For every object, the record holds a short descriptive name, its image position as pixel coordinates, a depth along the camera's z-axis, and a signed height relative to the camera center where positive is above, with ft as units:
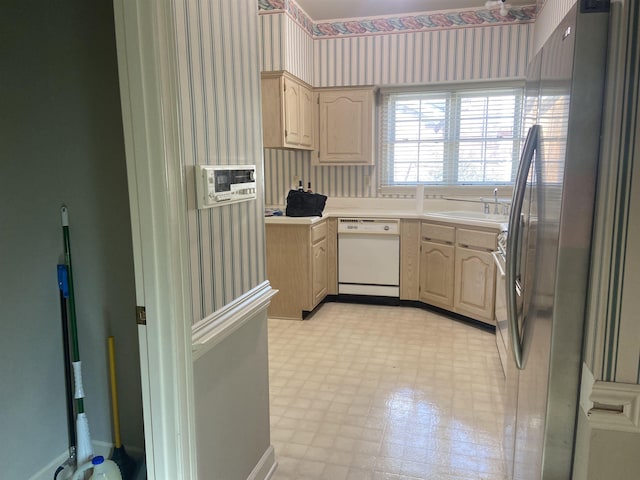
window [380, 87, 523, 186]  14.64 +1.15
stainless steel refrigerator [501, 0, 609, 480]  3.48 -0.55
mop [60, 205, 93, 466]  6.13 -2.77
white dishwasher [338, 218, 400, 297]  14.16 -2.55
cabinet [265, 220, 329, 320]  13.14 -2.67
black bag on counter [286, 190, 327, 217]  13.47 -0.91
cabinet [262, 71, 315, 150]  12.94 +1.79
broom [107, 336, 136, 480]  6.18 -3.42
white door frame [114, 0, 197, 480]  4.00 -0.49
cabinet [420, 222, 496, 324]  12.01 -2.67
